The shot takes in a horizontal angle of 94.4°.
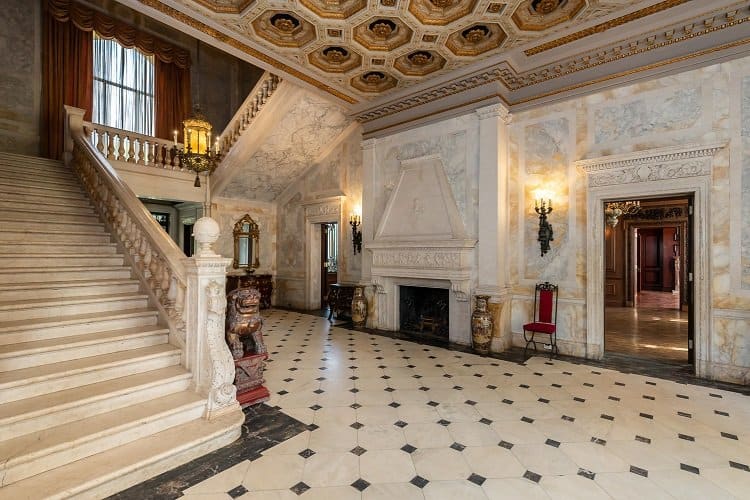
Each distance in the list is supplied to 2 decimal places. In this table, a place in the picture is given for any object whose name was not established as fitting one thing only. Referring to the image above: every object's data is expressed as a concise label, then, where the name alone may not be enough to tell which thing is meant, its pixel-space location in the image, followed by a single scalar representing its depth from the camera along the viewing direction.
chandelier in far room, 9.03
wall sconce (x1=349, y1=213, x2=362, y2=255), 8.08
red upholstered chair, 5.34
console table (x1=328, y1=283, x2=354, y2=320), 7.86
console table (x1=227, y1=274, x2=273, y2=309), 9.04
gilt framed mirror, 9.50
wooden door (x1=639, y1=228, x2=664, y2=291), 13.85
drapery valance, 7.83
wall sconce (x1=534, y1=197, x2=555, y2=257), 5.54
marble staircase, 2.18
